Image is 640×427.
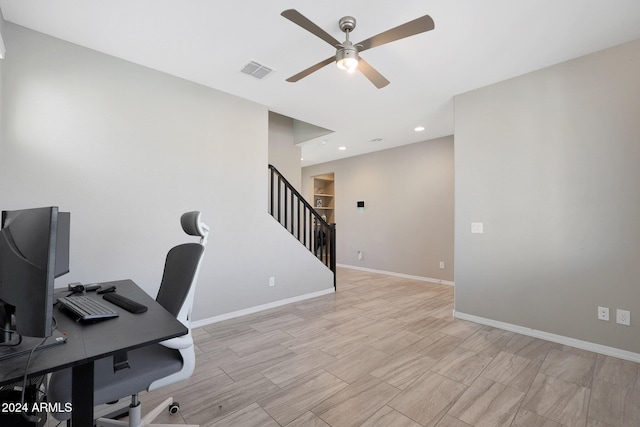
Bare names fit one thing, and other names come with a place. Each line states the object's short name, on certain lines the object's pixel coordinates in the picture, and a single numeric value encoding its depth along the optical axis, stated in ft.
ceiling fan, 5.80
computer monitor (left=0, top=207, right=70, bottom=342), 2.56
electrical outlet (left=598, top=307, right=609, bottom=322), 8.37
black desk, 2.71
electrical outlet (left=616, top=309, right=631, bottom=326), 8.04
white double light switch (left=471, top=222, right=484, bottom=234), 10.91
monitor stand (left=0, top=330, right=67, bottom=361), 2.87
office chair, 3.79
